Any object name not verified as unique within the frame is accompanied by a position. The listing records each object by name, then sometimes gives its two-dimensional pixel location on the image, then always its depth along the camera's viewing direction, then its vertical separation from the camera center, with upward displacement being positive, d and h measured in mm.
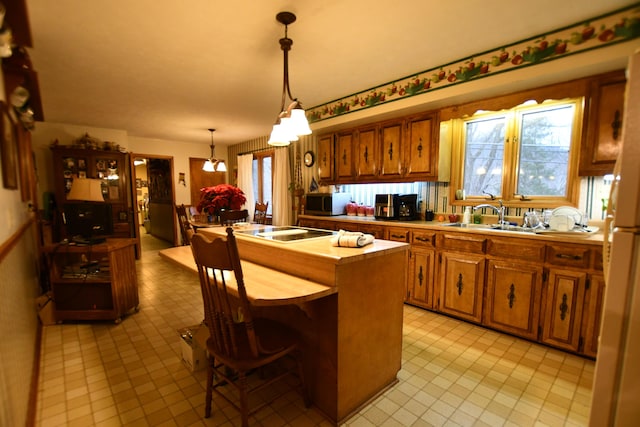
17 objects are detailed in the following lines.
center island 1515 -689
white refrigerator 1021 -378
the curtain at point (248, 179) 6332 +248
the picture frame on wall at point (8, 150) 1721 +255
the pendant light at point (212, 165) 5180 +463
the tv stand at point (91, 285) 2730 -942
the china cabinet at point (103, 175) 4531 +247
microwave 4031 -181
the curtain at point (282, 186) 5184 +84
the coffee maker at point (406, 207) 3445 -195
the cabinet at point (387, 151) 3141 +494
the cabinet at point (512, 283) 2115 -798
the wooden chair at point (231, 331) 1327 -785
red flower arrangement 2619 -80
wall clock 4703 +536
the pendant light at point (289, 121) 1920 +477
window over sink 2588 +390
